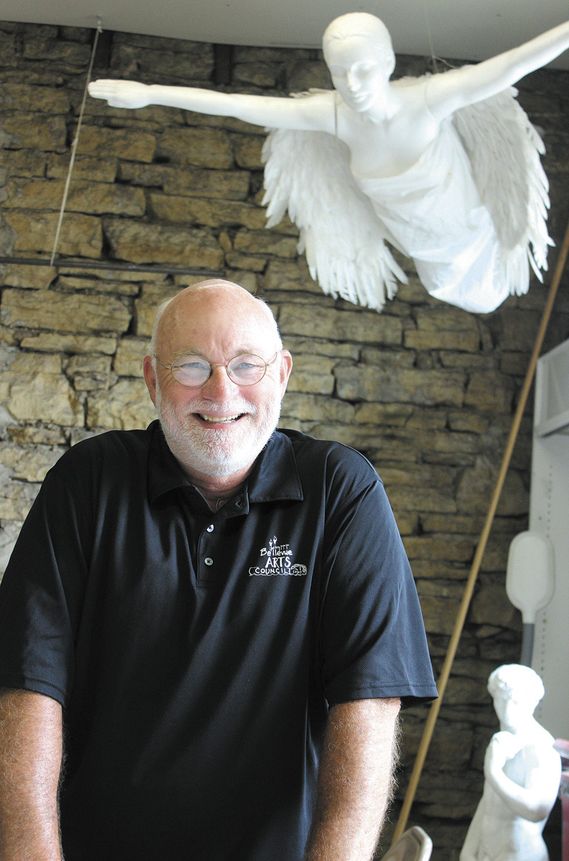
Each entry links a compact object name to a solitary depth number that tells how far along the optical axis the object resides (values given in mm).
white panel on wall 3551
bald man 1260
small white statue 2641
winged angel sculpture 2830
